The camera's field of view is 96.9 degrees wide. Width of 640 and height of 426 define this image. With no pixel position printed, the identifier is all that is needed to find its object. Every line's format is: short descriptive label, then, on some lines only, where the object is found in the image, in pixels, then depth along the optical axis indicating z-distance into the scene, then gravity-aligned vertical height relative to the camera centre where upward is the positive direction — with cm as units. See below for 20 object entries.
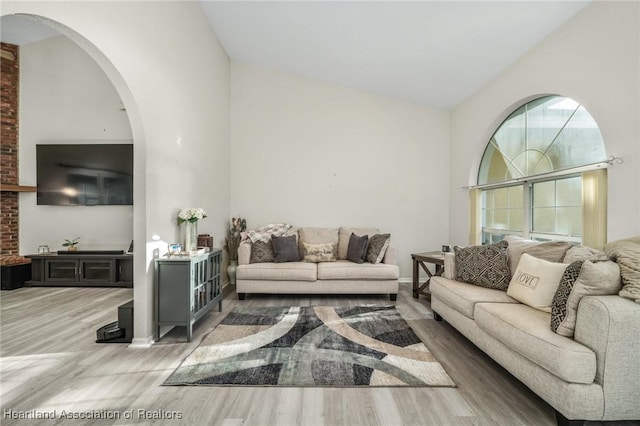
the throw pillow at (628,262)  149 -27
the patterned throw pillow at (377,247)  406 -51
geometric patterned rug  199 -117
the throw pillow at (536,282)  204 -52
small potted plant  461 -54
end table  363 -72
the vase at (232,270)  460 -95
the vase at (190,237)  291 -27
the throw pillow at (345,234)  451 -35
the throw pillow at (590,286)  159 -41
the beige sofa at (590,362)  143 -78
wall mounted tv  462 +60
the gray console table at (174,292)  258 -74
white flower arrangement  291 -3
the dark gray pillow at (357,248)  414 -54
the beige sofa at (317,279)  387 -92
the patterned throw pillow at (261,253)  411 -60
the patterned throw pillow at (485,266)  264 -51
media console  443 -92
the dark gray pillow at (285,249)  414 -55
